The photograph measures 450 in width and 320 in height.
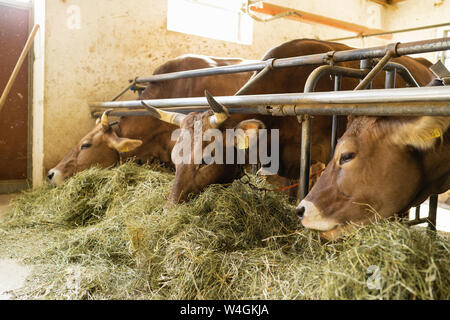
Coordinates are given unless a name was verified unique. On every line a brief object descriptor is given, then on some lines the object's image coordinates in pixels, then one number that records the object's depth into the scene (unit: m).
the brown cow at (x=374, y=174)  2.28
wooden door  6.44
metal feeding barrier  2.05
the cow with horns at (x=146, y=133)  5.45
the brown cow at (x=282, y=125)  3.35
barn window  7.86
